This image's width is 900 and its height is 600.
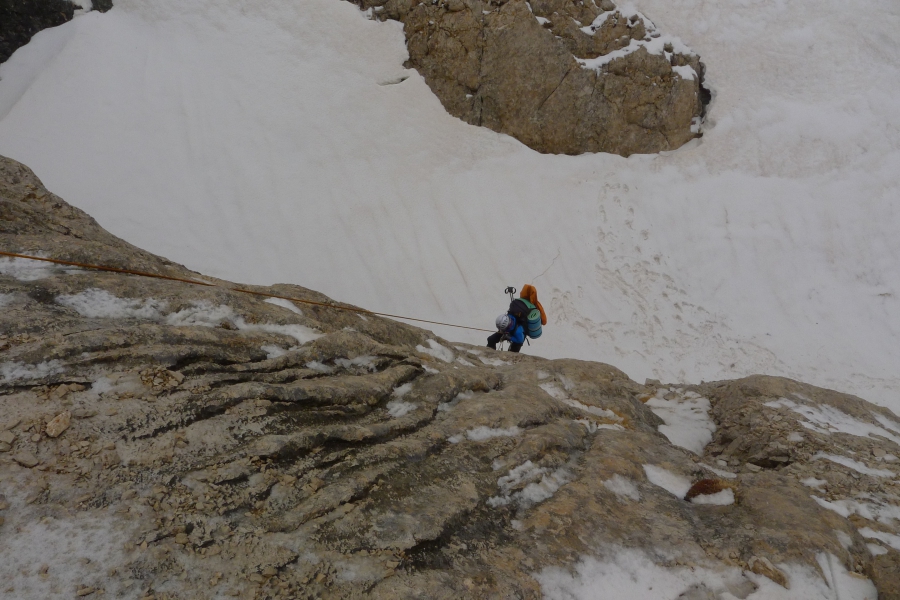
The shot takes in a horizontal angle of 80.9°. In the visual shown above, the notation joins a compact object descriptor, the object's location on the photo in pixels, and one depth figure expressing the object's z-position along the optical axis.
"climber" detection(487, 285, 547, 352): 7.70
